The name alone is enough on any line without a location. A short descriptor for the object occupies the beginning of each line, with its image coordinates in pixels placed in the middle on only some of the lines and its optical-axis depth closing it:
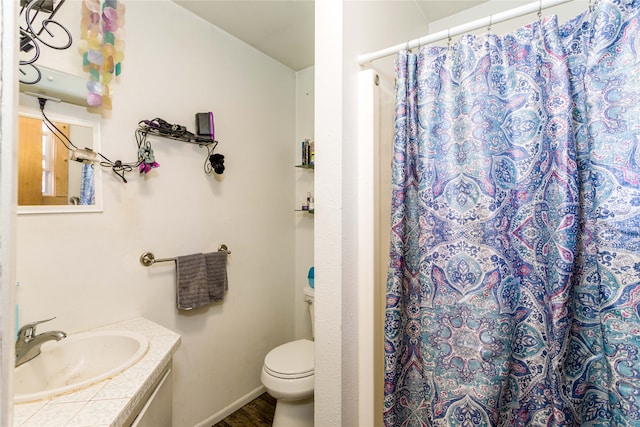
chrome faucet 0.93
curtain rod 0.79
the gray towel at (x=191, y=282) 1.58
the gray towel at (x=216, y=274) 1.71
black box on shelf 1.68
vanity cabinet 0.91
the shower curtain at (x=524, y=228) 0.71
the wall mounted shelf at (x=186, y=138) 1.48
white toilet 1.51
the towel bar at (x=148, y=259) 1.48
